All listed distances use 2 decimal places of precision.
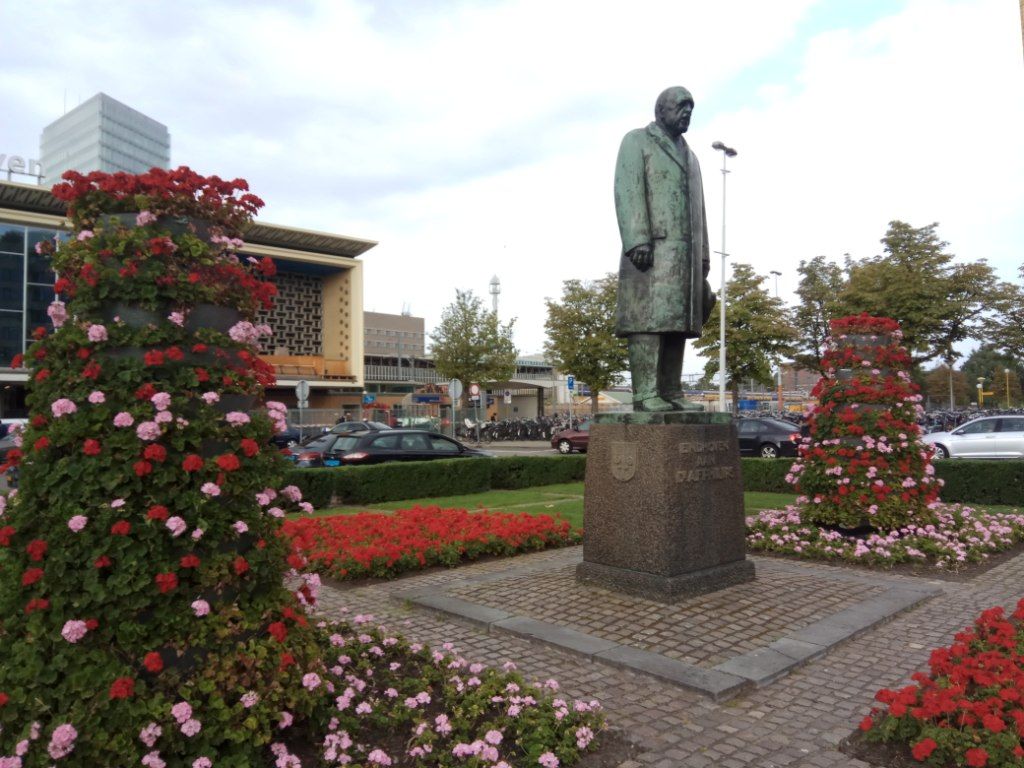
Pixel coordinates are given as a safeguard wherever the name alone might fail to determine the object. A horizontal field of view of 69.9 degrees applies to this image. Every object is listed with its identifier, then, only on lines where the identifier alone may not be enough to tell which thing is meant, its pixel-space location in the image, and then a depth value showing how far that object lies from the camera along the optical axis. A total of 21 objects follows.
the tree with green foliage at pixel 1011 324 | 25.75
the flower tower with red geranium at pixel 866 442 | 8.73
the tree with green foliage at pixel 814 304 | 31.19
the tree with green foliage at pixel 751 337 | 31.92
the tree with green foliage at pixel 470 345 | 38.56
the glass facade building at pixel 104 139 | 100.38
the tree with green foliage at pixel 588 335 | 34.06
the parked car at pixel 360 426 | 28.09
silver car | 18.39
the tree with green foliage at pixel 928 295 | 26.05
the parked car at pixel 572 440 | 27.52
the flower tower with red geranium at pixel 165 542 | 2.79
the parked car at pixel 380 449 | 15.68
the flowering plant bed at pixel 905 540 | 7.87
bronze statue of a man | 6.32
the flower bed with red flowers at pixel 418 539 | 7.66
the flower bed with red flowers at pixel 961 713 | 3.07
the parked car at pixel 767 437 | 21.61
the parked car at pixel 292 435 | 31.86
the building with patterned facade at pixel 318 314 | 49.78
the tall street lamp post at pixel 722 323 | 28.58
